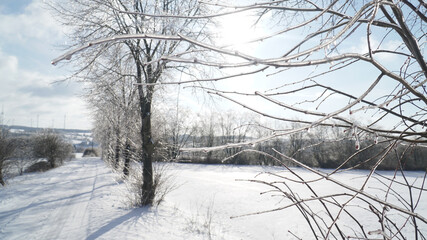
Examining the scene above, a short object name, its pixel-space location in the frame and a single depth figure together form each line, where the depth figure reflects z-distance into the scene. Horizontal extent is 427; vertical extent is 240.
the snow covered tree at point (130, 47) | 6.12
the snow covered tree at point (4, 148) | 12.39
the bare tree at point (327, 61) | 0.51
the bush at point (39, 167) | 18.33
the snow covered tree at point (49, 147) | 20.09
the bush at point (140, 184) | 7.28
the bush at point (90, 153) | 44.10
